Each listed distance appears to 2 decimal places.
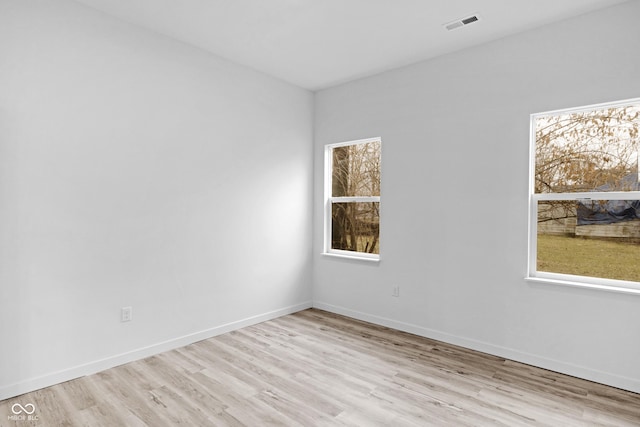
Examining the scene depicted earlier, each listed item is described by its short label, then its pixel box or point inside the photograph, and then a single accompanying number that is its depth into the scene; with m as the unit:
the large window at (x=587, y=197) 2.69
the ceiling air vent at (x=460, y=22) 2.84
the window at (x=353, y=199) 4.18
